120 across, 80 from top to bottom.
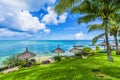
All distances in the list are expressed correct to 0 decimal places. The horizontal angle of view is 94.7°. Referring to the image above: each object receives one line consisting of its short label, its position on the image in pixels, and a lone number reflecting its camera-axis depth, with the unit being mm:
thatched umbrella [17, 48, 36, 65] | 4947
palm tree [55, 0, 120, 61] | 4215
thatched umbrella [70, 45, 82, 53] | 7070
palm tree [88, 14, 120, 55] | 4969
